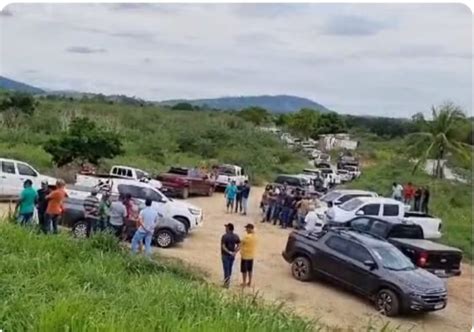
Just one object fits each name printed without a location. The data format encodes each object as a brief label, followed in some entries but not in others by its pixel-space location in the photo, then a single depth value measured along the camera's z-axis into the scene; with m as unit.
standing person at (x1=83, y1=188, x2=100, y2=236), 14.65
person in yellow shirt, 12.88
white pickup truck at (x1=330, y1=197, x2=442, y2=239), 19.69
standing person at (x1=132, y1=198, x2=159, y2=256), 13.41
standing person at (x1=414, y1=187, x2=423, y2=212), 25.45
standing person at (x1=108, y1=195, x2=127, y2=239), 14.34
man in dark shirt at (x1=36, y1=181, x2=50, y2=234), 13.75
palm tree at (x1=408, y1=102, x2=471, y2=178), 32.78
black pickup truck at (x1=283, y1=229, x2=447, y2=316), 12.30
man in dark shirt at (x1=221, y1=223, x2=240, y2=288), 12.55
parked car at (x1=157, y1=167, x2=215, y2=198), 26.24
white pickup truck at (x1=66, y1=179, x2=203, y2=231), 17.66
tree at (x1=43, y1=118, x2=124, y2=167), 26.08
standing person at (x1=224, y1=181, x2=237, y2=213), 23.47
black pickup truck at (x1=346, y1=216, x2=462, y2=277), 14.46
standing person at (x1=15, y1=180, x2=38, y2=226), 13.44
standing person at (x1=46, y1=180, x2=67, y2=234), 13.60
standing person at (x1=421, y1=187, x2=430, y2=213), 25.44
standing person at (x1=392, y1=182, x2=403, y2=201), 26.00
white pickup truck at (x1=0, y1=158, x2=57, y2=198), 19.89
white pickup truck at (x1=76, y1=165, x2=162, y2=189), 20.75
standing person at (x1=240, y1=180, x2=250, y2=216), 23.14
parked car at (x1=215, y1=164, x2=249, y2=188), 29.64
